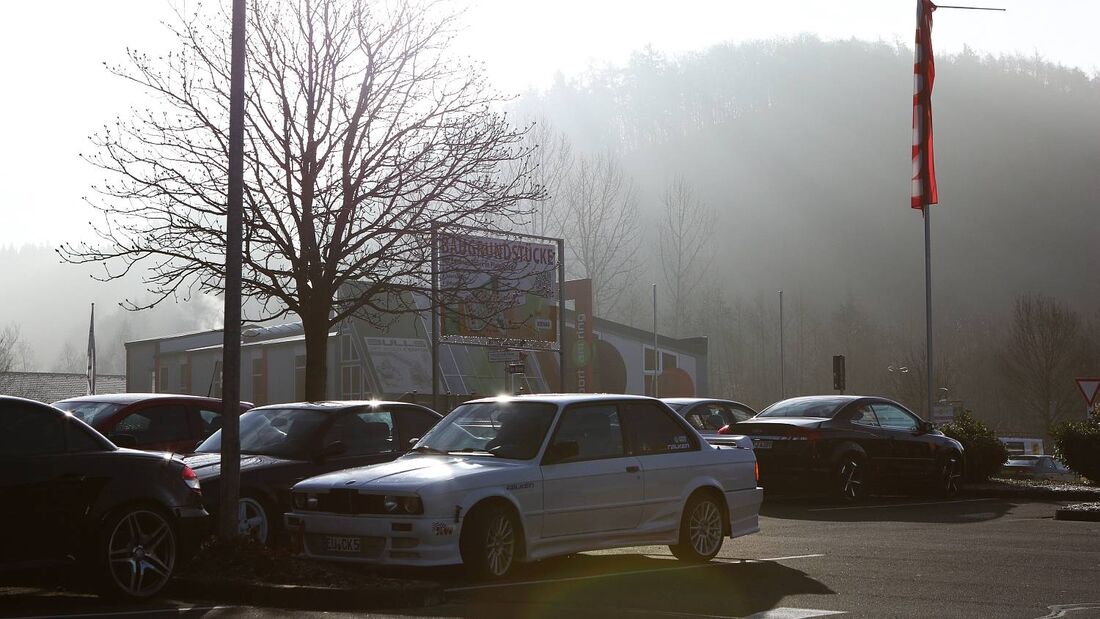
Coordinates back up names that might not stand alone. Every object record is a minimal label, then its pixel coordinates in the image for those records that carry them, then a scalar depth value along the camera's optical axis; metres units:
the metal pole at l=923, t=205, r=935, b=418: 31.28
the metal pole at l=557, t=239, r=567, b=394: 30.53
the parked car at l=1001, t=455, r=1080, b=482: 48.84
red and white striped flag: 31.47
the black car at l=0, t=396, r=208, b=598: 8.84
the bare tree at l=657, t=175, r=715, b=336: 88.75
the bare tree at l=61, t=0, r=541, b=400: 20.02
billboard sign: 23.44
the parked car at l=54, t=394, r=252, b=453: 14.66
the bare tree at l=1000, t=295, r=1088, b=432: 81.75
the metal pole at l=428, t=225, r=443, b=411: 22.06
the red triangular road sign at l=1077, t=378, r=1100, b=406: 29.77
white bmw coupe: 10.05
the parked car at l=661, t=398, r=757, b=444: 20.44
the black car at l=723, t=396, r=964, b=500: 19.08
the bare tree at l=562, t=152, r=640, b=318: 76.12
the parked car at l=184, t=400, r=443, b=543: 12.30
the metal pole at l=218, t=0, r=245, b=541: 10.91
